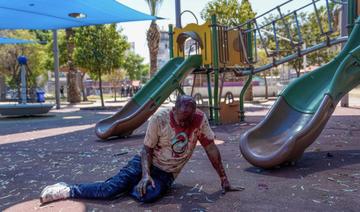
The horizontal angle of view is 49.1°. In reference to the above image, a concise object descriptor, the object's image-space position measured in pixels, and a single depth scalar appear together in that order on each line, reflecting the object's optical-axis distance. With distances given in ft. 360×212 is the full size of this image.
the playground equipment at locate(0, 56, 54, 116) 53.67
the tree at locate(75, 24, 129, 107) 68.64
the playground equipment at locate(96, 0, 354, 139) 29.78
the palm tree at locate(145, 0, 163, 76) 85.25
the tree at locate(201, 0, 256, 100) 66.08
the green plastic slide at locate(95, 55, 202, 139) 29.37
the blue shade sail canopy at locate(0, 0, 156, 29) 41.47
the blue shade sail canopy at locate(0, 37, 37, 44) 69.06
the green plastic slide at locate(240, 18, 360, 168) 16.76
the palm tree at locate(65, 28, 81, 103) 82.61
